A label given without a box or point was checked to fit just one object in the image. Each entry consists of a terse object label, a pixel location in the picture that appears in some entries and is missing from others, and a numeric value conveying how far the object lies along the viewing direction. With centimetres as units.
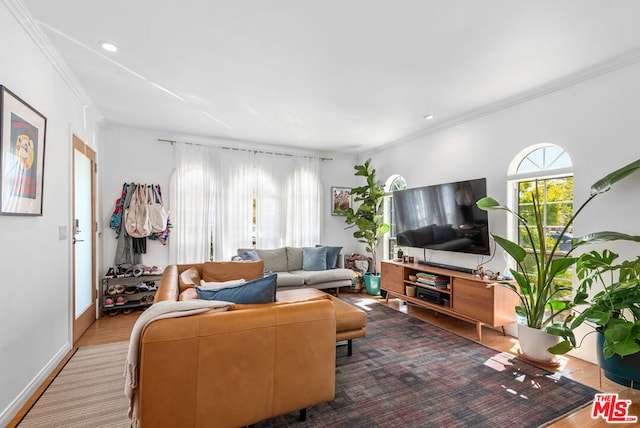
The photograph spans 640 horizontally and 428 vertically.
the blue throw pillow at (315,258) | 520
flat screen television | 366
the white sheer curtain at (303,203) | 571
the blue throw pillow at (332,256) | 534
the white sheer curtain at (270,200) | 546
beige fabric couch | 473
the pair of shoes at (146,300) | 434
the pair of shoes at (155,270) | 439
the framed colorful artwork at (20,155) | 187
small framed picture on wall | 618
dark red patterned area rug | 200
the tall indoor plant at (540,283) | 262
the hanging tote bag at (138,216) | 443
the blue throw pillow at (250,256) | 464
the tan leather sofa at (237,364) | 152
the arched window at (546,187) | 316
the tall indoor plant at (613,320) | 211
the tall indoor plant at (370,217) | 540
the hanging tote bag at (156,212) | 457
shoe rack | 417
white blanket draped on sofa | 151
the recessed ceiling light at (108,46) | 247
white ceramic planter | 278
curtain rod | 485
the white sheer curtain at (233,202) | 509
